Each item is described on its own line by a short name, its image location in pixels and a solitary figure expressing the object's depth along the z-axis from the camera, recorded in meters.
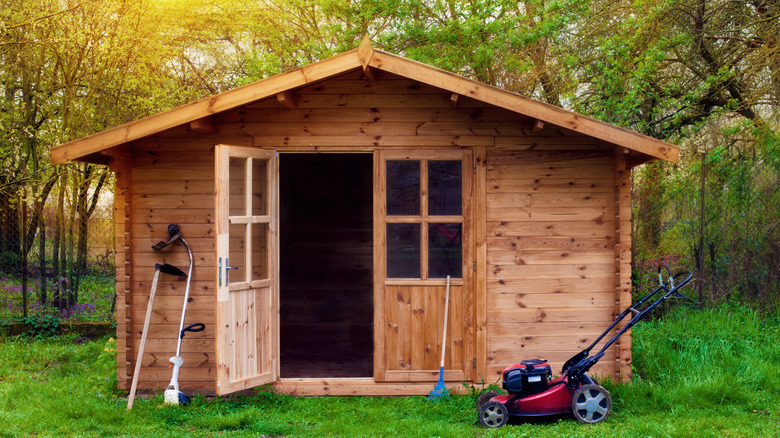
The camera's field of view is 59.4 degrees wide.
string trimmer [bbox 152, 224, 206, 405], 5.38
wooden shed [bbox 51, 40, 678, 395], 5.80
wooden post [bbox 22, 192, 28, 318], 8.09
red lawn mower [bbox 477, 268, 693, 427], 4.91
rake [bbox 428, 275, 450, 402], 5.56
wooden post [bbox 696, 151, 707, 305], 7.93
